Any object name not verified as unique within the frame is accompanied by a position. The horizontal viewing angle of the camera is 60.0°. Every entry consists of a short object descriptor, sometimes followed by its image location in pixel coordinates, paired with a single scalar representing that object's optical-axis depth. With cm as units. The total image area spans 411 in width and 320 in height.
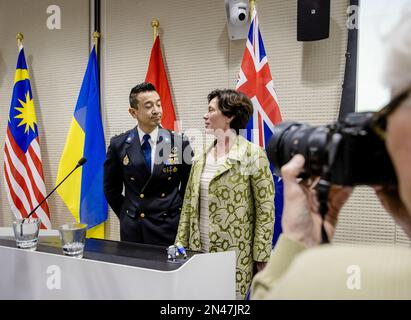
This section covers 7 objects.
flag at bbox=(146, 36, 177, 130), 249
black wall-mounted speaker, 203
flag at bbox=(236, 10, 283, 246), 205
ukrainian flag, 259
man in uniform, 182
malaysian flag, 279
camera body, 49
